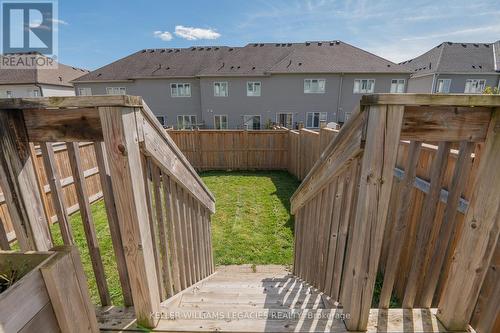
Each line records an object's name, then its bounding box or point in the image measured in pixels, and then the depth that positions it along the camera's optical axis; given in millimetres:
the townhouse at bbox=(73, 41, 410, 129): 16531
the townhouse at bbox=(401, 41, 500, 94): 18594
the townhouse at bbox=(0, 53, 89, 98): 20500
